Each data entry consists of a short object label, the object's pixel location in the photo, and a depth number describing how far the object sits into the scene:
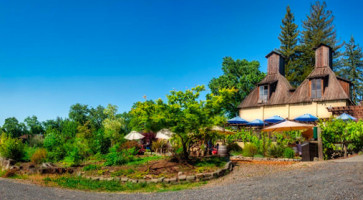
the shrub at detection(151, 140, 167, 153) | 21.53
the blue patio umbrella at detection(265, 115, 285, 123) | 28.21
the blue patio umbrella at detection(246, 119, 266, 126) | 27.36
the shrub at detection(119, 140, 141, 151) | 19.86
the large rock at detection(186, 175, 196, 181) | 10.85
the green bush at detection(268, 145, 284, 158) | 16.41
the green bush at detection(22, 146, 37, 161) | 17.27
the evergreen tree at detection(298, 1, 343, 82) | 40.28
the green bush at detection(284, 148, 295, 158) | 16.11
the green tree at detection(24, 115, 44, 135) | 64.27
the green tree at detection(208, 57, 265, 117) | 36.88
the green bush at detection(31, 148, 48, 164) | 15.79
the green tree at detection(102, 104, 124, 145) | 45.78
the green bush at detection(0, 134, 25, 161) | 16.75
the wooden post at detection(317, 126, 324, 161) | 14.48
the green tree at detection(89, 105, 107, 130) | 67.41
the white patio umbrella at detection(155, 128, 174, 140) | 13.90
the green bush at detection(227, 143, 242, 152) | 19.37
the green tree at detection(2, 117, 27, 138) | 59.44
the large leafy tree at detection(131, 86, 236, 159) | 12.84
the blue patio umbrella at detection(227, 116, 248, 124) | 28.17
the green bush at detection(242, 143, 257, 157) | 17.02
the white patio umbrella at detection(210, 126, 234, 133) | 15.50
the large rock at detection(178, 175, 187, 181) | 10.77
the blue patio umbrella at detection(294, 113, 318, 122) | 25.30
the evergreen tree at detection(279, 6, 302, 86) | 40.22
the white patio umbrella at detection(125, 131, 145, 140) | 22.67
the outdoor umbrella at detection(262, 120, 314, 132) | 18.14
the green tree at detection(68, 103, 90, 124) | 64.94
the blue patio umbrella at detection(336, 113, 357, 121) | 22.38
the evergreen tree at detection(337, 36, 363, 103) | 42.94
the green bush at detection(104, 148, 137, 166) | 13.80
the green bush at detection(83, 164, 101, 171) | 13.09
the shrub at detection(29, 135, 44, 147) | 24.72
